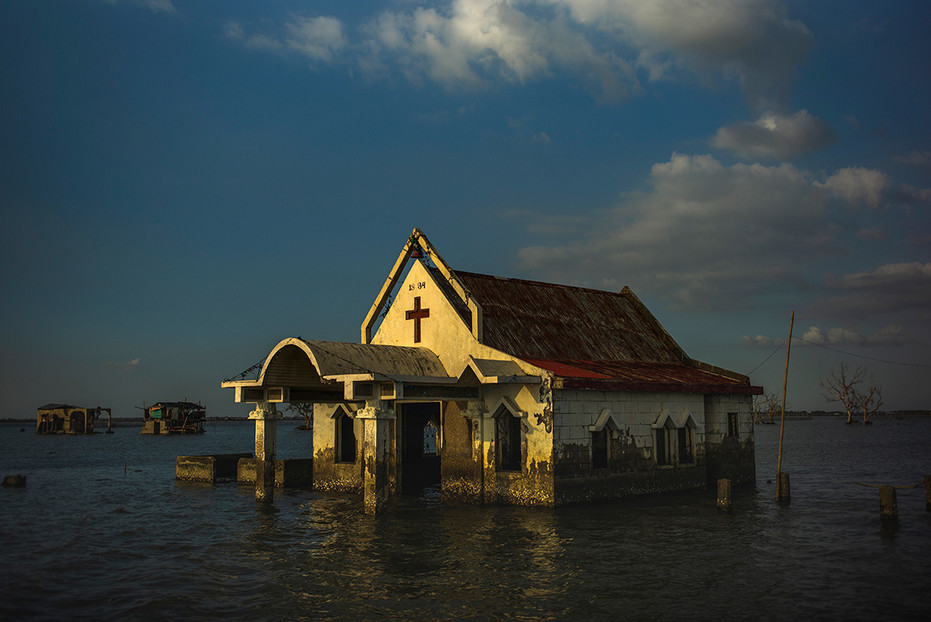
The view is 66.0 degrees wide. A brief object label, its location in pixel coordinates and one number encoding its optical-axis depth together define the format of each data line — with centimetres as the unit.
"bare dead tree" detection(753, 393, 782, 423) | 18715
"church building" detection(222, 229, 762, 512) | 2461
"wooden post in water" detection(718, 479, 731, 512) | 2520
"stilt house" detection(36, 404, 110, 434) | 13888
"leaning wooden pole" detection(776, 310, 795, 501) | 2842
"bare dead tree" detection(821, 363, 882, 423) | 16149
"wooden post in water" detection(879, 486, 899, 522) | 2402
